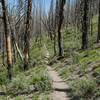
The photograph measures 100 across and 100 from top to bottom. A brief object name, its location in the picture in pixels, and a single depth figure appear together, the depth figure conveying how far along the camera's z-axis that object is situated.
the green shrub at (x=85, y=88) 3.43
